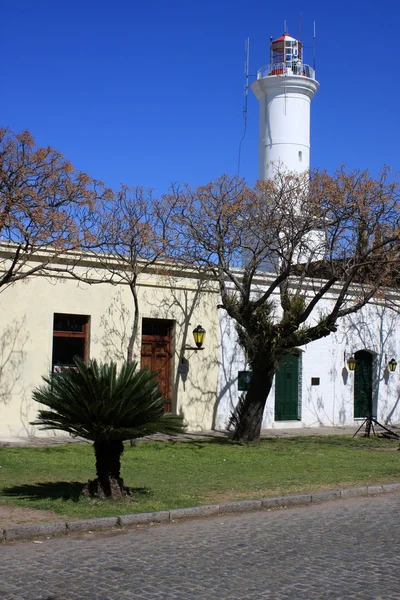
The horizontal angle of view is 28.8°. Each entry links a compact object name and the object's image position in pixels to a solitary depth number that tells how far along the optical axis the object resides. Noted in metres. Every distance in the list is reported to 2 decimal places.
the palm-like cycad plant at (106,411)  9.83
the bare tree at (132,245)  17.81
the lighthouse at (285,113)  34.69
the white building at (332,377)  21.64
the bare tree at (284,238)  16.88
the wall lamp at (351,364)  23.92
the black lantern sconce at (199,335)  20.45
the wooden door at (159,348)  20.30
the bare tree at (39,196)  13.45
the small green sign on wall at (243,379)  21.73
